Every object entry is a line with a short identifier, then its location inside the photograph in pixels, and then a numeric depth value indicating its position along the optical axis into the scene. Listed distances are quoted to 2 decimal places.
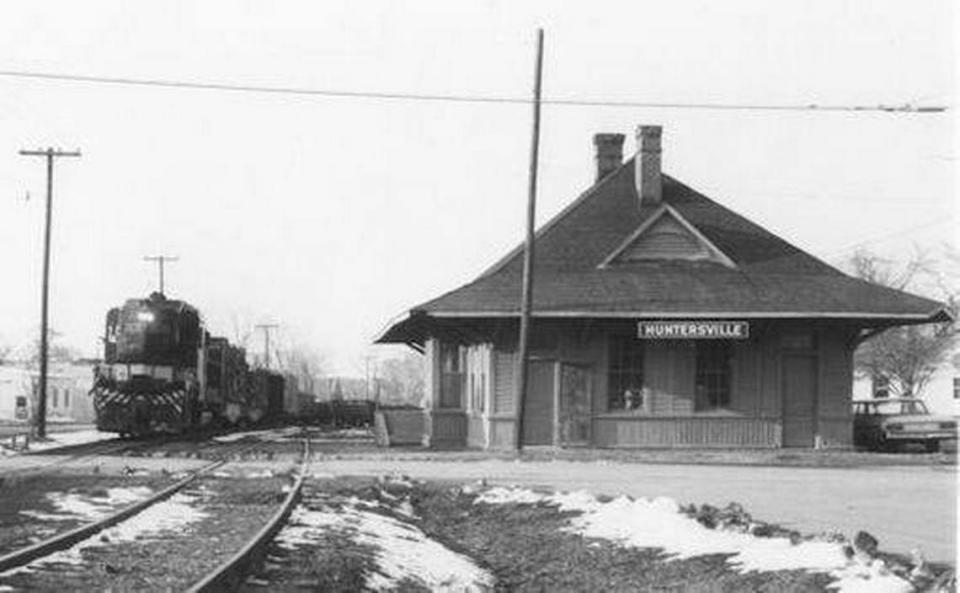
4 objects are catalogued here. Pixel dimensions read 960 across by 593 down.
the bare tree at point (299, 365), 139.60
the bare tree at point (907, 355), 64.94
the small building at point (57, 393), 92.75
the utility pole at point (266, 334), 105.50
